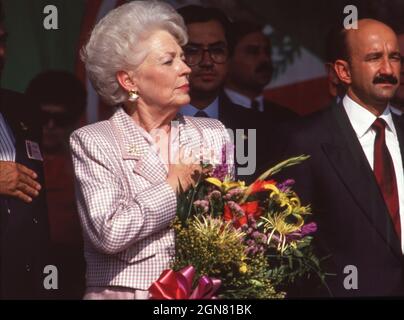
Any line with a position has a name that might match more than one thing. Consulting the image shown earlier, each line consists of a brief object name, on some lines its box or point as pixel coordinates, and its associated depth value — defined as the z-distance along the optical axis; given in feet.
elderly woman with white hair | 29.32
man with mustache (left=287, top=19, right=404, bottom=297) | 33.71
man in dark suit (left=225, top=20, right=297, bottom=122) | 34.27
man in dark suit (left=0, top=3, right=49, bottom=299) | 32.58
